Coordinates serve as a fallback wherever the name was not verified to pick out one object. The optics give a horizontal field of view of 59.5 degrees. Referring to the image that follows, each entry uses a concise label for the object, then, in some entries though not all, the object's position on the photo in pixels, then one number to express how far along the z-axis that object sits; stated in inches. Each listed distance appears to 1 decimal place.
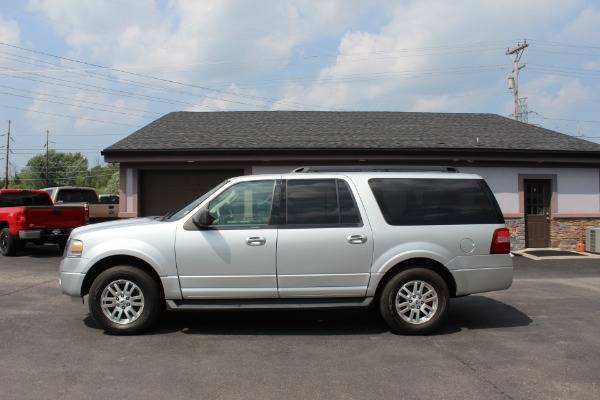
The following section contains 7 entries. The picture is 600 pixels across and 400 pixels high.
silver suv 234.5
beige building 576.7
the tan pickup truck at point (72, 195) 815.1
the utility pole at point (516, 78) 1544.0
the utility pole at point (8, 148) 2659.0
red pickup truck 538.0
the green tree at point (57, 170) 4276.6
